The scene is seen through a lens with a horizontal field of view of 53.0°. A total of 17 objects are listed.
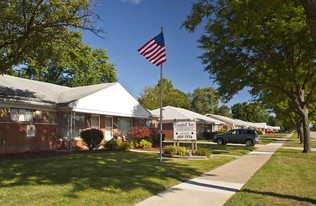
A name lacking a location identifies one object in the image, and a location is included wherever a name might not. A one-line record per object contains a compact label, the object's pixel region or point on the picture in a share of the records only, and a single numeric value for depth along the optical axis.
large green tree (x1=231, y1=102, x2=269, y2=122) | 139.38
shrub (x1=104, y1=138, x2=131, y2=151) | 22.48
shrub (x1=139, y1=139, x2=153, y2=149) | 24.61
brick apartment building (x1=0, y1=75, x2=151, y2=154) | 18.53
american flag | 15.46
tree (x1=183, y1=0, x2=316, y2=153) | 19.05
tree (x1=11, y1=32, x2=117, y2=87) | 45.28
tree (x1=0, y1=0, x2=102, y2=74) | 13.75
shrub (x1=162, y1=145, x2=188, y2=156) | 18.14
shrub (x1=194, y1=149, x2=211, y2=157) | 17.98
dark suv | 32.97
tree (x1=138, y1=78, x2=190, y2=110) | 71.50
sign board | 18.05
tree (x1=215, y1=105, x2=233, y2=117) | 121.19
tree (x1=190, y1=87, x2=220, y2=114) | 114.32
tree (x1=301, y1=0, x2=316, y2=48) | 6.27
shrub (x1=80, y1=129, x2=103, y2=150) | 21.38
